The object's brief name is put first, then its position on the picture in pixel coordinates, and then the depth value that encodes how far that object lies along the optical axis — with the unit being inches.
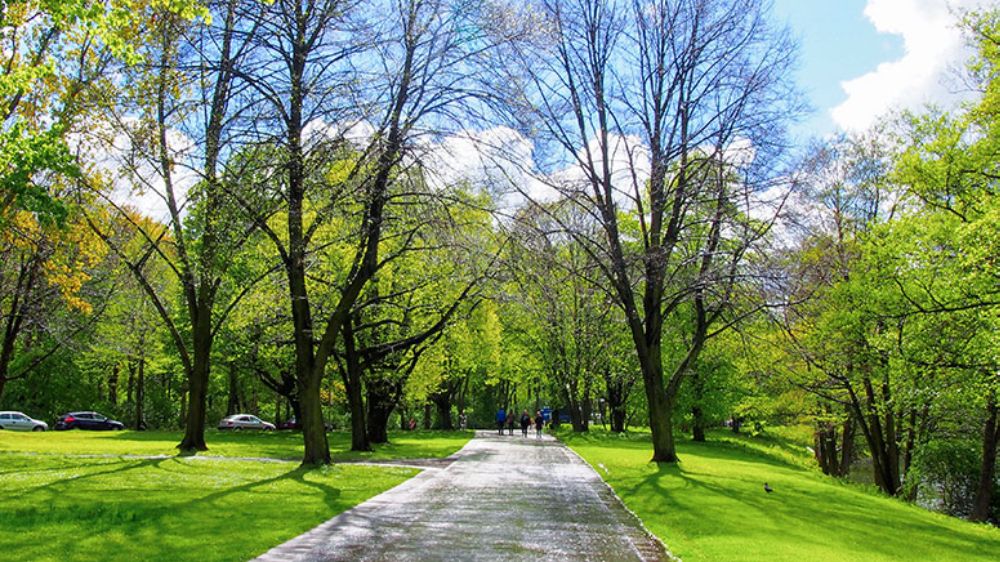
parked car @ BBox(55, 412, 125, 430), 1709.0
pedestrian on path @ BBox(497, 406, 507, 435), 1637.1
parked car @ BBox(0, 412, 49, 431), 1572.3
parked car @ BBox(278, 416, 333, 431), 1878.9
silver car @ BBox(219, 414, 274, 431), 1745.8
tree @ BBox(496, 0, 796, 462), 772.0
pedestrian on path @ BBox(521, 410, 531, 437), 1594.5
